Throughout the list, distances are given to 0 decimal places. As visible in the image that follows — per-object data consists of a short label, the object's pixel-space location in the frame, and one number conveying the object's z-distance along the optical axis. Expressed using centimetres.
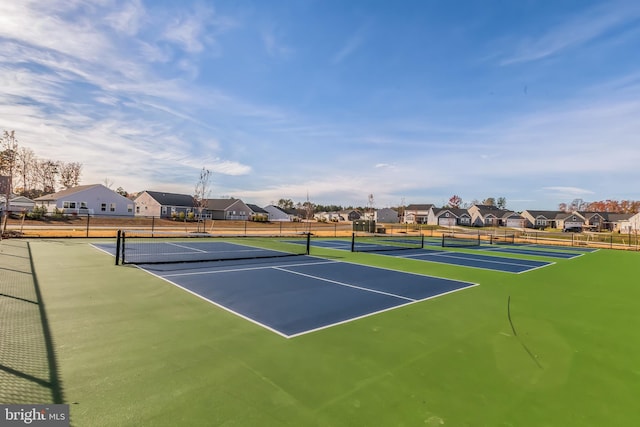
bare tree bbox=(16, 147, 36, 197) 4811
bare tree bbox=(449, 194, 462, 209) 10031
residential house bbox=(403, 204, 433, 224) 8794
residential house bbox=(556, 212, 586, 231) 7901
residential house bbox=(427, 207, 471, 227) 8121
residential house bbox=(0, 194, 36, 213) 3971
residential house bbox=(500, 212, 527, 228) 8206
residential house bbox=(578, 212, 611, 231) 7786
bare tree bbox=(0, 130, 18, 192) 2156
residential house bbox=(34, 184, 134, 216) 4277
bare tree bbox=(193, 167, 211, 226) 3953
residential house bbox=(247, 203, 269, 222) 6618
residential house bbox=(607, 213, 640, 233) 6250
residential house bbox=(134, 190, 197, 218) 5494
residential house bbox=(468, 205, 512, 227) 8319
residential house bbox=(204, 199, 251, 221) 6238
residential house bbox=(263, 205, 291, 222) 8118
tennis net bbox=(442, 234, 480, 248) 2542
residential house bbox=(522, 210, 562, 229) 8538
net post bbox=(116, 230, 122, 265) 1067
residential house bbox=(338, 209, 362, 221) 10075
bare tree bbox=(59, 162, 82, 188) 5758
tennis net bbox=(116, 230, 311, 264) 1290
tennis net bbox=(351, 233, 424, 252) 2012
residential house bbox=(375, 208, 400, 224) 10012
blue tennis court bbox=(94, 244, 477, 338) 607
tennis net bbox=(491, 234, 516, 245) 3170
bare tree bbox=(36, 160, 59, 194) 5566
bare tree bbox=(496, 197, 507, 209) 12202
